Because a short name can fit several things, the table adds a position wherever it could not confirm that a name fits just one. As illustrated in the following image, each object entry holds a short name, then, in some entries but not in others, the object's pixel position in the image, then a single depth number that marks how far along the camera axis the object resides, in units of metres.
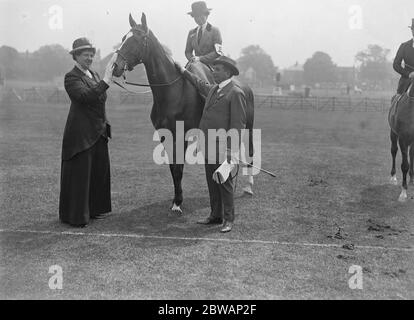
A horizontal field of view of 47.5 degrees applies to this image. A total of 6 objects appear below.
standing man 5.93
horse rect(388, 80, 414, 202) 7.97
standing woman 6.21
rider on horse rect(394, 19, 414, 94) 8.24
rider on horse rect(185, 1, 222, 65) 8.10
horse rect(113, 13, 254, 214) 6.56
